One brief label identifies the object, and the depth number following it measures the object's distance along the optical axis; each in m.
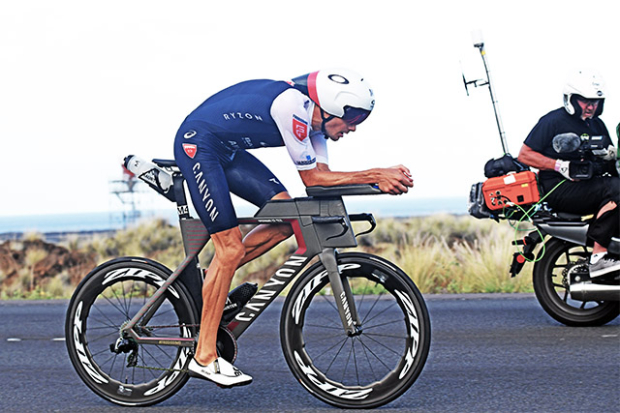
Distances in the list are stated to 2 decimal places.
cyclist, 10.87
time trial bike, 10.85
